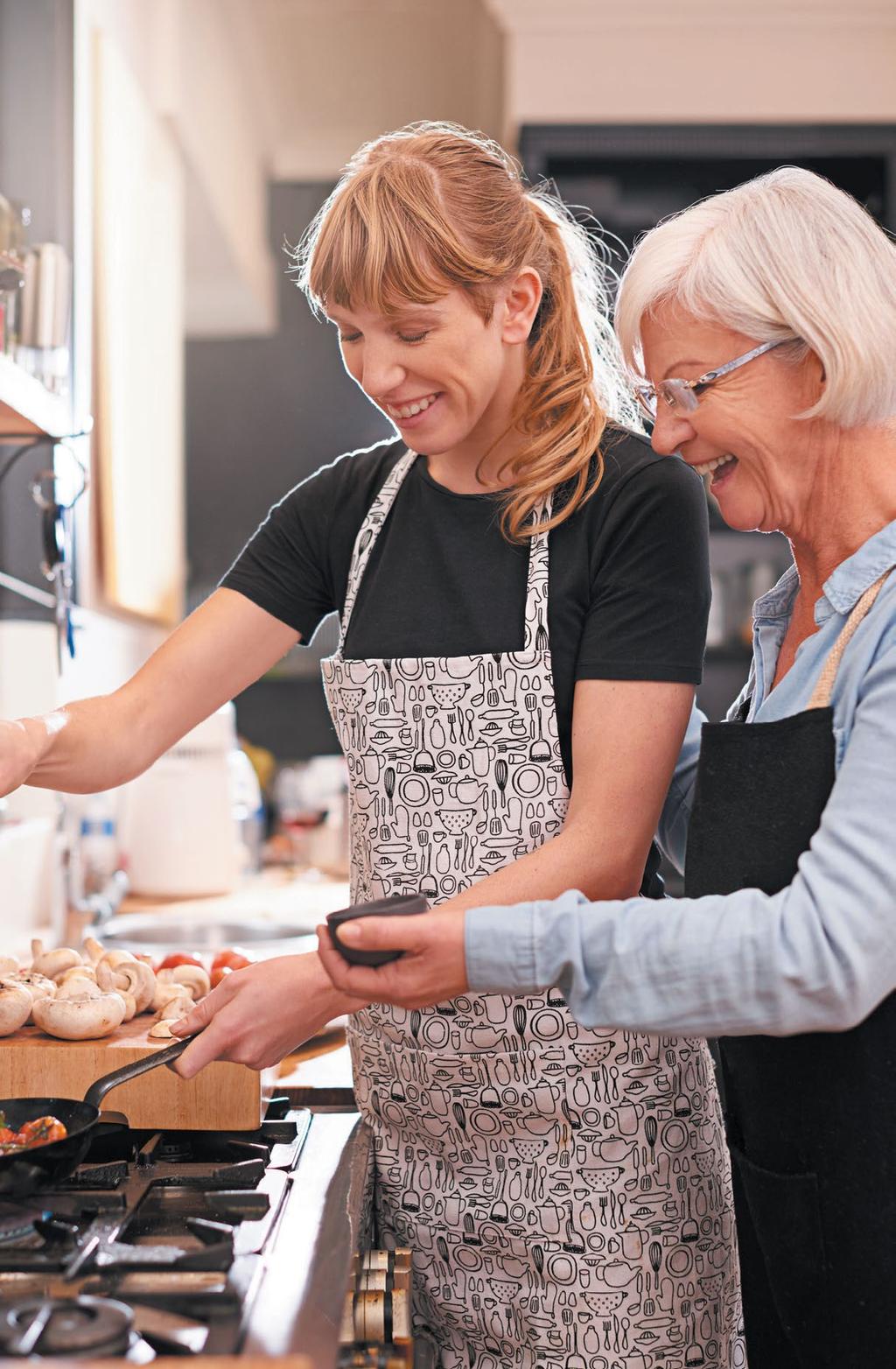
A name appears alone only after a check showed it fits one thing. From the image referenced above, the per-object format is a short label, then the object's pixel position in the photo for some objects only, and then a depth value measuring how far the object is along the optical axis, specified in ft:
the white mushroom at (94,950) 4.38
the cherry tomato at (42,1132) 3.23
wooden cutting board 3.58
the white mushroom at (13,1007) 3.71
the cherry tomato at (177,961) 4.61
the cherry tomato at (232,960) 4.63
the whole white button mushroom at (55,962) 4.19
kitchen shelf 4.67
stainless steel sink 6.91
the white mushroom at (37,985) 3.84
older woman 2.76
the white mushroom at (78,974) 3.89
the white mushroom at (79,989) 3.74
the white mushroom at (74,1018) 3.66
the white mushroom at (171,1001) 3.89
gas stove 2.45
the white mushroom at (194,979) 4.23
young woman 3.76
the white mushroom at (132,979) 3.97
